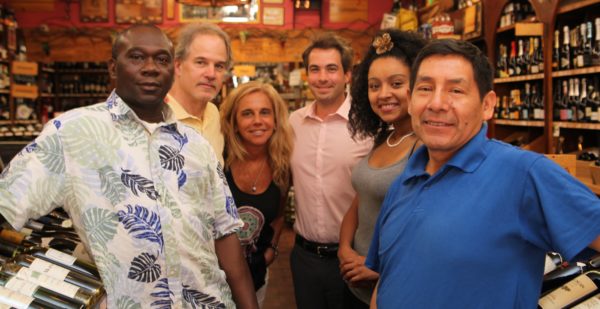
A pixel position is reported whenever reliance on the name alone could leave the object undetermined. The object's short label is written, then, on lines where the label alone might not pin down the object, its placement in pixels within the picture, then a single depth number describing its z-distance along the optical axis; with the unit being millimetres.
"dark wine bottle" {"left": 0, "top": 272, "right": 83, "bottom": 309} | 1429
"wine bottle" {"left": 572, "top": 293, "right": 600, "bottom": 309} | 1427
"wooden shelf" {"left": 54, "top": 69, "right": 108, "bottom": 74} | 9210
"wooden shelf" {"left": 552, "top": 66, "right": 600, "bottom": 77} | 4113
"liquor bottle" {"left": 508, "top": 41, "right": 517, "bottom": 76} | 5391
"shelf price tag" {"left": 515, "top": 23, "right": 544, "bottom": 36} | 4723
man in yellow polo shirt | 2465
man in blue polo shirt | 1165
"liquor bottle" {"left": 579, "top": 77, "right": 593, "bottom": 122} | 4312
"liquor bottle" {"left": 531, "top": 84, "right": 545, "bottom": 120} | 5000
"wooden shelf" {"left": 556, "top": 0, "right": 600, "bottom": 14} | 4191
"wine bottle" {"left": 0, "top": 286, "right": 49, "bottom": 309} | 1369
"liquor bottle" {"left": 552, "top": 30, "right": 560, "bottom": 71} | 4672
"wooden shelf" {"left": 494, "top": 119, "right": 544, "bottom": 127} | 5012
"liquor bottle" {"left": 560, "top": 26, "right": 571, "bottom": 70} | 4539
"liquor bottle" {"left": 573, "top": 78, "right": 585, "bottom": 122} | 4434
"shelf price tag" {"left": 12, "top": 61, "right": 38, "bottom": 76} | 7203
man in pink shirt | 2535
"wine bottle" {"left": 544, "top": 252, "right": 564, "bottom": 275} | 1665
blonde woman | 2561
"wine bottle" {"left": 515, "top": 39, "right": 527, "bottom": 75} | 5266
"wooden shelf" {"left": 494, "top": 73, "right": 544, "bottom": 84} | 4945
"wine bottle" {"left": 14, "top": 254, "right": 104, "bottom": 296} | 1507
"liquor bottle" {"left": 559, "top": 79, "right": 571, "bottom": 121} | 4589
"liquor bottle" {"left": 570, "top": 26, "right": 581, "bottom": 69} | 4434
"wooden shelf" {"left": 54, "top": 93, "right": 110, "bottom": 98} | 9148
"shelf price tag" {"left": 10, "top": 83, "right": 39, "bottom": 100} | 7117
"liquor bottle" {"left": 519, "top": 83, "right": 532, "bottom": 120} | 5272
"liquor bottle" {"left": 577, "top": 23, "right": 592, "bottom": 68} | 4234
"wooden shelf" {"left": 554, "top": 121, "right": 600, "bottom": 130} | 4156
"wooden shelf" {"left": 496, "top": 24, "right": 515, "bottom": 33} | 5448
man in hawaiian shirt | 1465
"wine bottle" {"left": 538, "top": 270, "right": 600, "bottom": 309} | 1480
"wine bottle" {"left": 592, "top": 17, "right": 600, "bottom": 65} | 4164
